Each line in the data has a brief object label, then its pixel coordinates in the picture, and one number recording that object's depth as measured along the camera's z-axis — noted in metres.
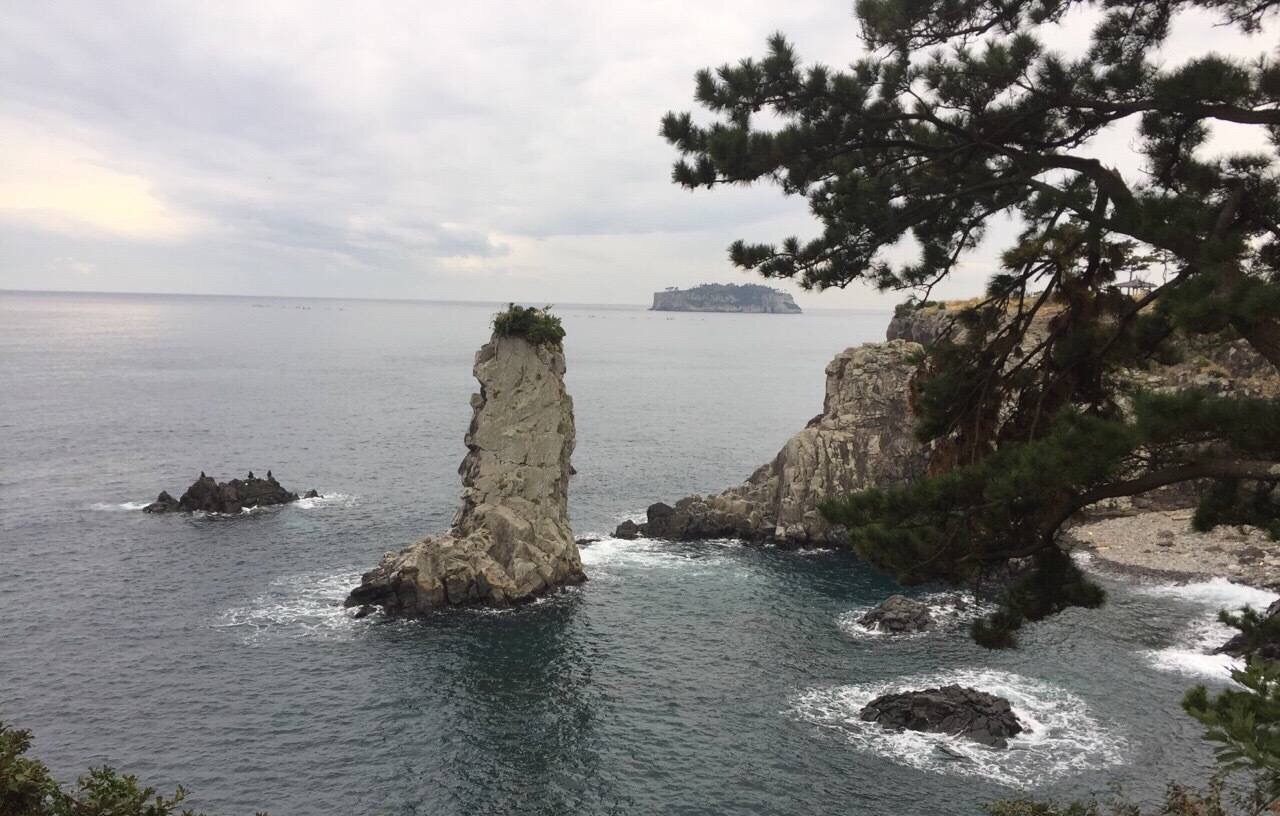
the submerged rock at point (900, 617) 49.78
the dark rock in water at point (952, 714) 37.44
